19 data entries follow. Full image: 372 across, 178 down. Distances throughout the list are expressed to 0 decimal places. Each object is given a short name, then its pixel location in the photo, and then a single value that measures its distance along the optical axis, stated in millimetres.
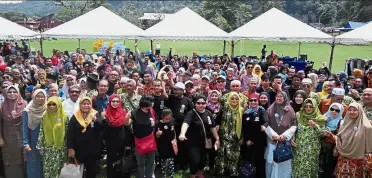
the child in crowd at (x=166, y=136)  5295
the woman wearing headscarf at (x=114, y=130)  5043
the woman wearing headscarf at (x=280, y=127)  5191
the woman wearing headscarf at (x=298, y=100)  5597
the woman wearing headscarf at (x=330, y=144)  5074
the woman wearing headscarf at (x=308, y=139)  5012
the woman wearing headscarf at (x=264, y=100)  5652
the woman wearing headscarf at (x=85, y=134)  4816
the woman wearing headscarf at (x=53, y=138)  4812
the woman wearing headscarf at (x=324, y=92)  6570
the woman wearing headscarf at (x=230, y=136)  5578
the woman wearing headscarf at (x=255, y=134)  5422
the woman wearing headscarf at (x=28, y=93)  6615
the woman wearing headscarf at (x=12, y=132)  5047
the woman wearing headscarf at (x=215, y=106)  5812
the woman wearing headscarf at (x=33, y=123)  4895
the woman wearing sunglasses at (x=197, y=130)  5387
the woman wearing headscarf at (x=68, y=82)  6789
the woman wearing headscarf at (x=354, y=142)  4613
